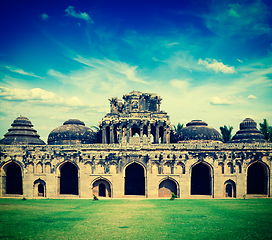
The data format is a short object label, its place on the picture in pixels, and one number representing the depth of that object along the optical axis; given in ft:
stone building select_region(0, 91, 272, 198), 126.72
